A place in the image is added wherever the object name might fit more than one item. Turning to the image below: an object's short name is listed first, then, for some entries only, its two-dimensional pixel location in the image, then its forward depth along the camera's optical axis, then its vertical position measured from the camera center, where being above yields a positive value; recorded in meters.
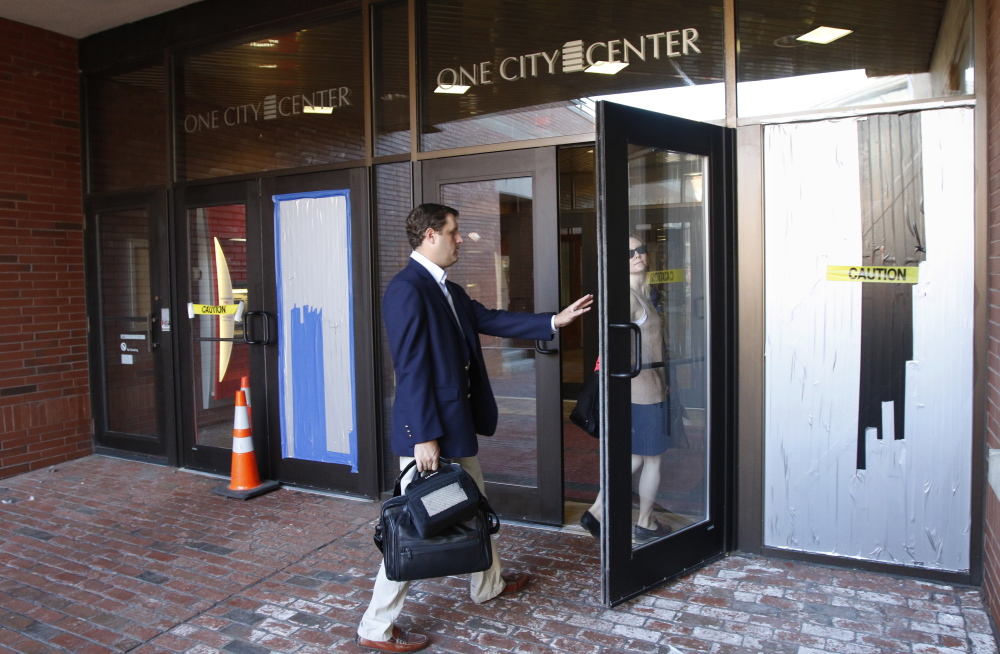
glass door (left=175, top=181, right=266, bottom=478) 5.51 -0.14
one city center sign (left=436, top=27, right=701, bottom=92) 4.09 +1.39
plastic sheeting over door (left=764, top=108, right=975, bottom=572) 3.49 -0.25
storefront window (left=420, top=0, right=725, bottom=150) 4.04 +1.36
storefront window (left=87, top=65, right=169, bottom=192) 6.08 +1.47
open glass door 3.37 -0.26
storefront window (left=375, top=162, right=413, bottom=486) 4.91 +0.42
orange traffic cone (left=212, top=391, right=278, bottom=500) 5.28 -1.15
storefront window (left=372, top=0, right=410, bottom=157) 4.92 +1.48
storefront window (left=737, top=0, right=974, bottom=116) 3.56 +1.17
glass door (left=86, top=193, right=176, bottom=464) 6.07 -0.19
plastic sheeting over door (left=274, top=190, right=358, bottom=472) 5.09 -0.21
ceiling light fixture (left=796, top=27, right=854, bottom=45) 3.74 +1.29
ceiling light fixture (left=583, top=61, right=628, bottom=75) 4.25 +1.30
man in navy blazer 3.02 -0.33
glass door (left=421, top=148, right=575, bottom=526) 4.34 +0.05
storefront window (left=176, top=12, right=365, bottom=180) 5.18 +1.46
